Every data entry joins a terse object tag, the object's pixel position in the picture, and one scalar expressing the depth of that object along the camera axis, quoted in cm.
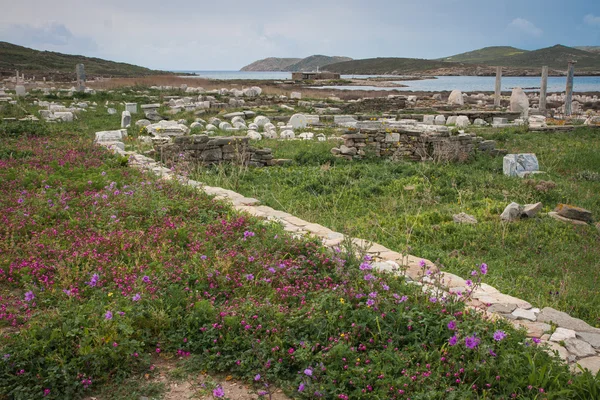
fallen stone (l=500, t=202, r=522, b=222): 766
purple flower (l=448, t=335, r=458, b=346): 337
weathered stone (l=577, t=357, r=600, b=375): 341
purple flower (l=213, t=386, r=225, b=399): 288
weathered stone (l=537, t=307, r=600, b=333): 403
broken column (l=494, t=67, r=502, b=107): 2559
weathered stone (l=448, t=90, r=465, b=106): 2779
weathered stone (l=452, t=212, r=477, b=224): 750
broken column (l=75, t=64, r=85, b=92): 2660
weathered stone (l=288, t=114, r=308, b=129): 1717
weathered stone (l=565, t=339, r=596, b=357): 364
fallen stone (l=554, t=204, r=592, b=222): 774
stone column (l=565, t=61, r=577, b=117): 2220
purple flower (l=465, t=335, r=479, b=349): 332
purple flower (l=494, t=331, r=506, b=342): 337
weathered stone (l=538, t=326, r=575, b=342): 381
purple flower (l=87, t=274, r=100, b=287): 404
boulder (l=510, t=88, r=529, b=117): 2175
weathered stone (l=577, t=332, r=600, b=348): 381
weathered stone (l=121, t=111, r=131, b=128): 1596
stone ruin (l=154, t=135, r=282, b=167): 1086
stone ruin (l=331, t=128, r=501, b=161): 1201
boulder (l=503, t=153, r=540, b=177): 1086
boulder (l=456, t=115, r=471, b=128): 1825
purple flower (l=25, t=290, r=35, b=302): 380
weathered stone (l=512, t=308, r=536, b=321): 418
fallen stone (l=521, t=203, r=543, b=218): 777
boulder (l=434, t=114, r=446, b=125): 1903
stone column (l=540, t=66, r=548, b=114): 2392
